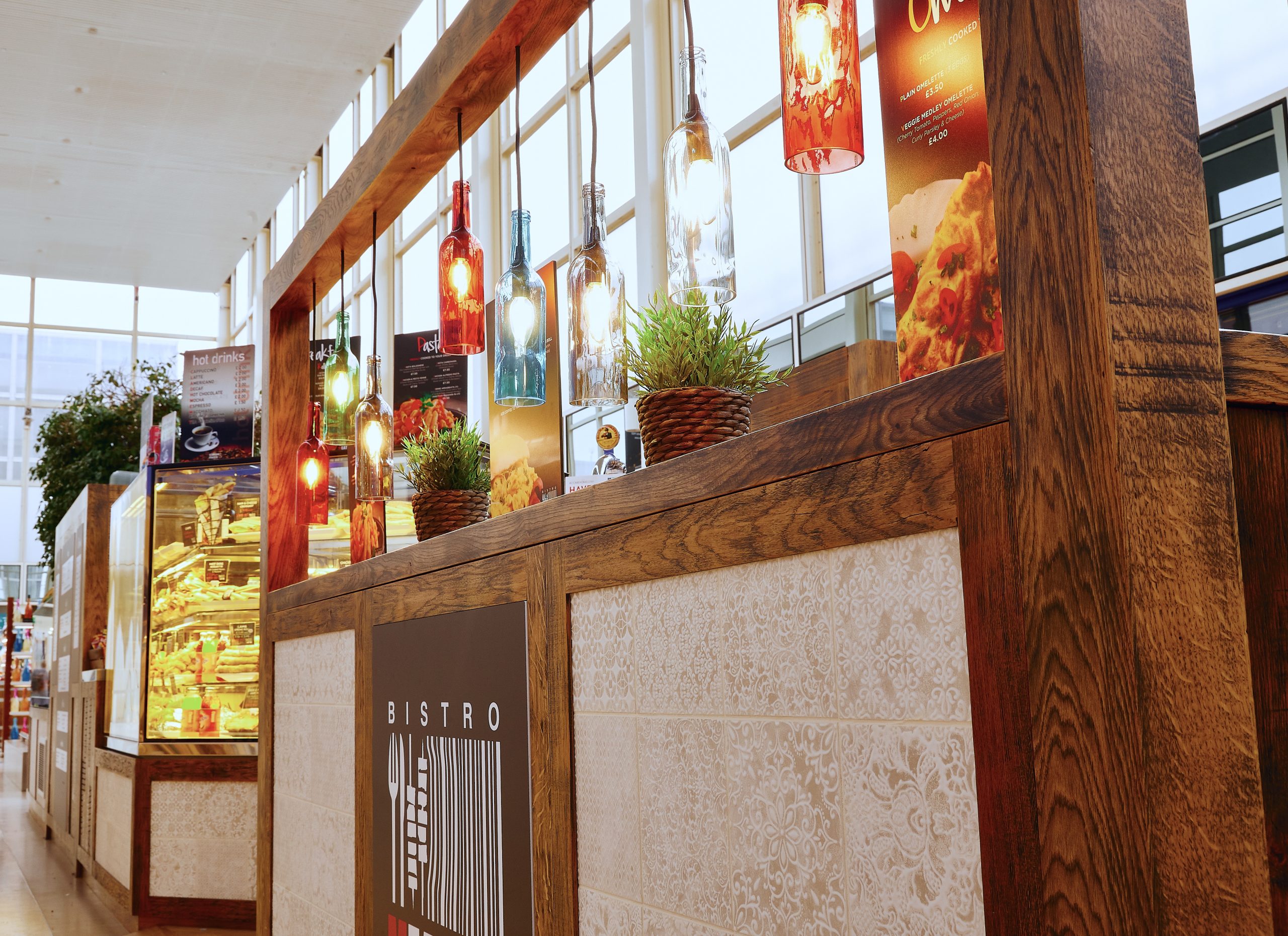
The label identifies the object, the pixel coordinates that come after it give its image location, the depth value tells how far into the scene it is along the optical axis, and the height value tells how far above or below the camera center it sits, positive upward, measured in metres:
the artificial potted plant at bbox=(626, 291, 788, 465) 1.56 +0.34
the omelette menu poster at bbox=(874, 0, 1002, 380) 1.45 +0.56
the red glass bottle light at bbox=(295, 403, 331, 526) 3.14 +0.42
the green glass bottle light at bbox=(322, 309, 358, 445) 3.13 +0.66
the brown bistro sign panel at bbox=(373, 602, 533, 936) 1.75 -0.24
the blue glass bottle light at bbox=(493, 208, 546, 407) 2.12 +0.54
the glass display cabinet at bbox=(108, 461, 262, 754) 4.93 +0.15
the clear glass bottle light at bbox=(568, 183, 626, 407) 1.98 +0.53
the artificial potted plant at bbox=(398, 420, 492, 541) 2.52 +0.33
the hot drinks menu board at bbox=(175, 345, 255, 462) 5.70 +1.14
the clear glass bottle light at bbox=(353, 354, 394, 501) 2.68 +0.43
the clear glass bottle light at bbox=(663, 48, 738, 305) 1.59 +0.56
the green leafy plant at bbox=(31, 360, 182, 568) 8.46 +1.50
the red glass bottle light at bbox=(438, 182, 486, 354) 2.40 +0.71
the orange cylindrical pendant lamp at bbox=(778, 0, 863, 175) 1.41 +0.64
